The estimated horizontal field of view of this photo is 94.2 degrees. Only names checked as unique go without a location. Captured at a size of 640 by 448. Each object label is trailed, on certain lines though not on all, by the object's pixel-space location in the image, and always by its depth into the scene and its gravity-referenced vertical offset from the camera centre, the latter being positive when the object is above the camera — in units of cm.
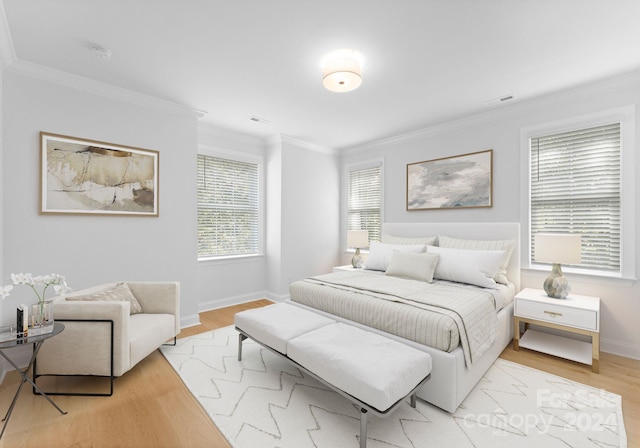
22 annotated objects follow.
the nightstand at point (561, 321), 260 -89
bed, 207 -66
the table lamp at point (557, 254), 281 -29
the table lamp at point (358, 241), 469 -27
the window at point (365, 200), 513 +42
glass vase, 198 -66
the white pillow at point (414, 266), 328 -47
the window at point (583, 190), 296 +37
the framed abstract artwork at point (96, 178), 277 +46
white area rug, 176 -128
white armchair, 223 -90
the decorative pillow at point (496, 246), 329 -26
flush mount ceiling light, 242 +127
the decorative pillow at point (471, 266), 307 -45
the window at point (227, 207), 438 +25
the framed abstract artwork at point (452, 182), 380 +58
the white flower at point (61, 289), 203 -47
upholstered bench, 165 -86
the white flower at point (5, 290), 188 -44
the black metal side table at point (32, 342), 177 -72
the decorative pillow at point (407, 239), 400 -22
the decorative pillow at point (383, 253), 381 -39
